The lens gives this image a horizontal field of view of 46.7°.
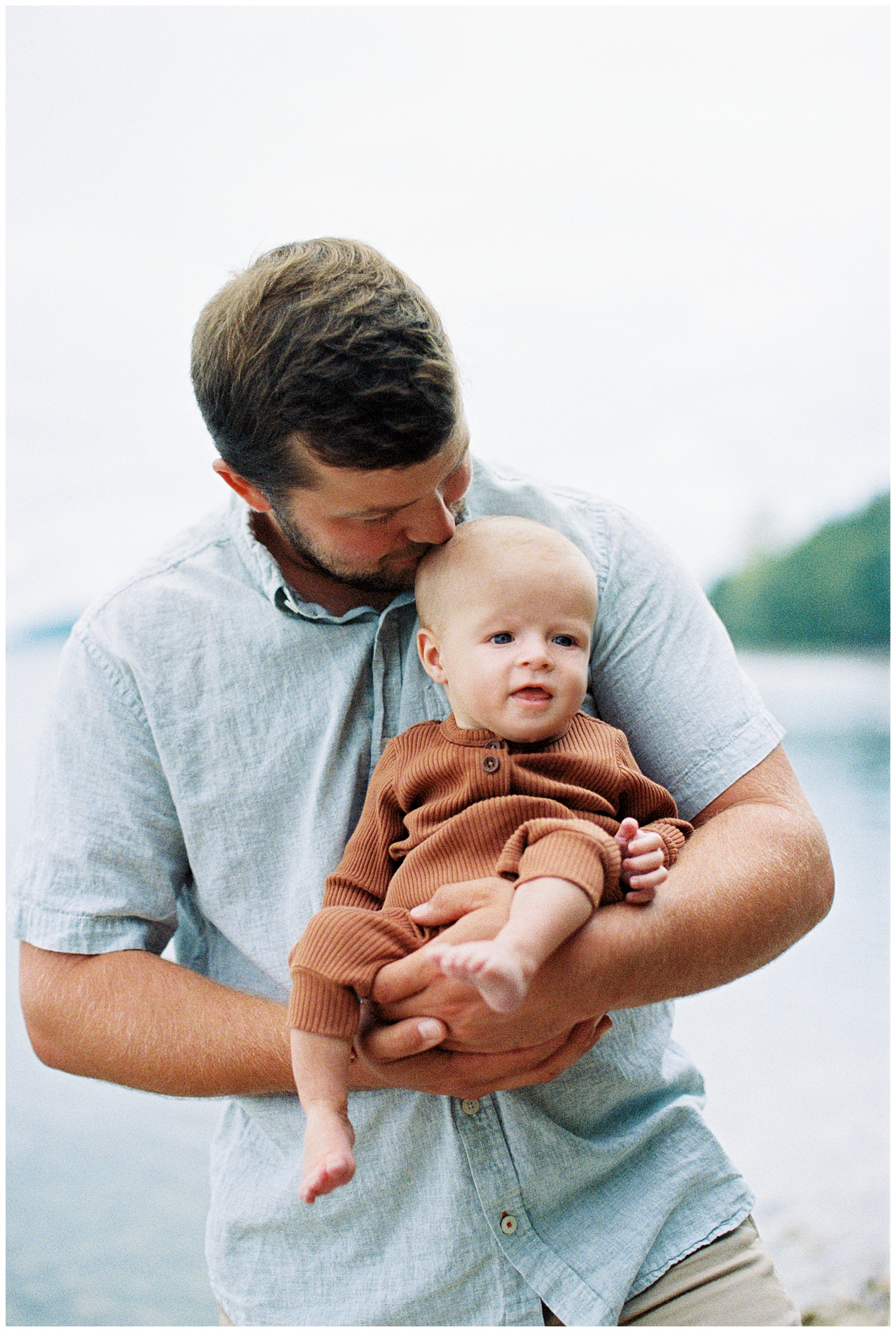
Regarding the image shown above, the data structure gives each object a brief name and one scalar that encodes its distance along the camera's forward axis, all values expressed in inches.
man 49.3
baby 44.1
